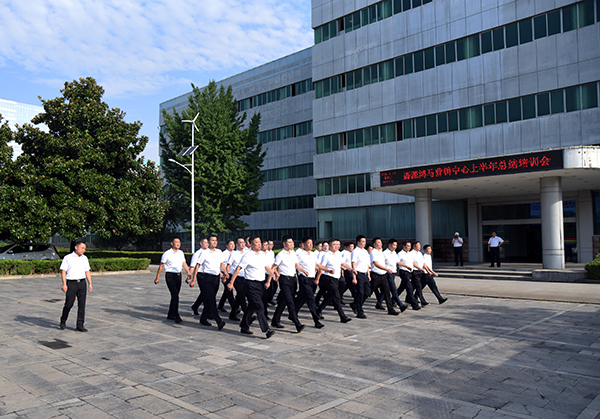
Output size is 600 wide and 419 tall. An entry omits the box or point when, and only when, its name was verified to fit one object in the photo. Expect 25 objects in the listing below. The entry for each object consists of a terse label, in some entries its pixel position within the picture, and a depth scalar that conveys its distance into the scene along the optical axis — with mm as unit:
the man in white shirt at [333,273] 10242
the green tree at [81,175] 24328
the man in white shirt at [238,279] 10445
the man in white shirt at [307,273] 9625
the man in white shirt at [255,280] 8770
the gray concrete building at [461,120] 22656
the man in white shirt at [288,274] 9273
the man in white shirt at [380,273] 11438
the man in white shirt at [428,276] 12752
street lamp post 29495
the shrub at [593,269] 17609
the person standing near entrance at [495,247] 23000
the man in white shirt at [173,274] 10742
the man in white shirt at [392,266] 11648
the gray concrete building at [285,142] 44875
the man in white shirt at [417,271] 12594
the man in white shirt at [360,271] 11086
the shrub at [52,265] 22938
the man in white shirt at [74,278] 9859
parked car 26766
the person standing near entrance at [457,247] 24141
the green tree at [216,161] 32719
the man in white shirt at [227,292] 11178
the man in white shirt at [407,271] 12156
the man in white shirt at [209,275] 10107
